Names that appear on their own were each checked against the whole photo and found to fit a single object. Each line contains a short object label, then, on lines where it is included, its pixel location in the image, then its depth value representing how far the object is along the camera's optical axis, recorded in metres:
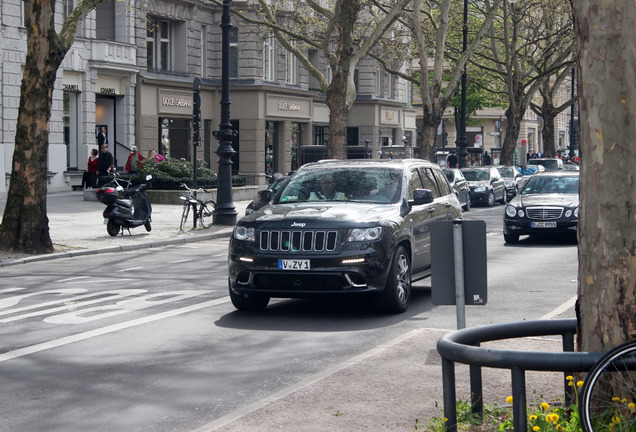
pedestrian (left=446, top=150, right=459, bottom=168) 49.19
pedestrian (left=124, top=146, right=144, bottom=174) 34.16
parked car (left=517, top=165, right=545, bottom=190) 51.34
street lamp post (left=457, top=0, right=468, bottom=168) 43.69
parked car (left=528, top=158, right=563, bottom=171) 49.08
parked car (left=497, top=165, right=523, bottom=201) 41.72
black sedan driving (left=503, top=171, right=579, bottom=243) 19.94
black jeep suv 10.58
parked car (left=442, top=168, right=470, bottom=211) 32.50
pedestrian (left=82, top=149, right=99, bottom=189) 35.94
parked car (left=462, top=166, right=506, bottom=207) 36.84
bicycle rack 4.70
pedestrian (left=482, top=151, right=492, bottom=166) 69.38
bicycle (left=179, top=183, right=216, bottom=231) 23.69
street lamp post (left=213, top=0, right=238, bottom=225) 24.62
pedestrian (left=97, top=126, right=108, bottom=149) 38.31
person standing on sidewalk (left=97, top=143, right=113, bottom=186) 35.31
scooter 21.78
